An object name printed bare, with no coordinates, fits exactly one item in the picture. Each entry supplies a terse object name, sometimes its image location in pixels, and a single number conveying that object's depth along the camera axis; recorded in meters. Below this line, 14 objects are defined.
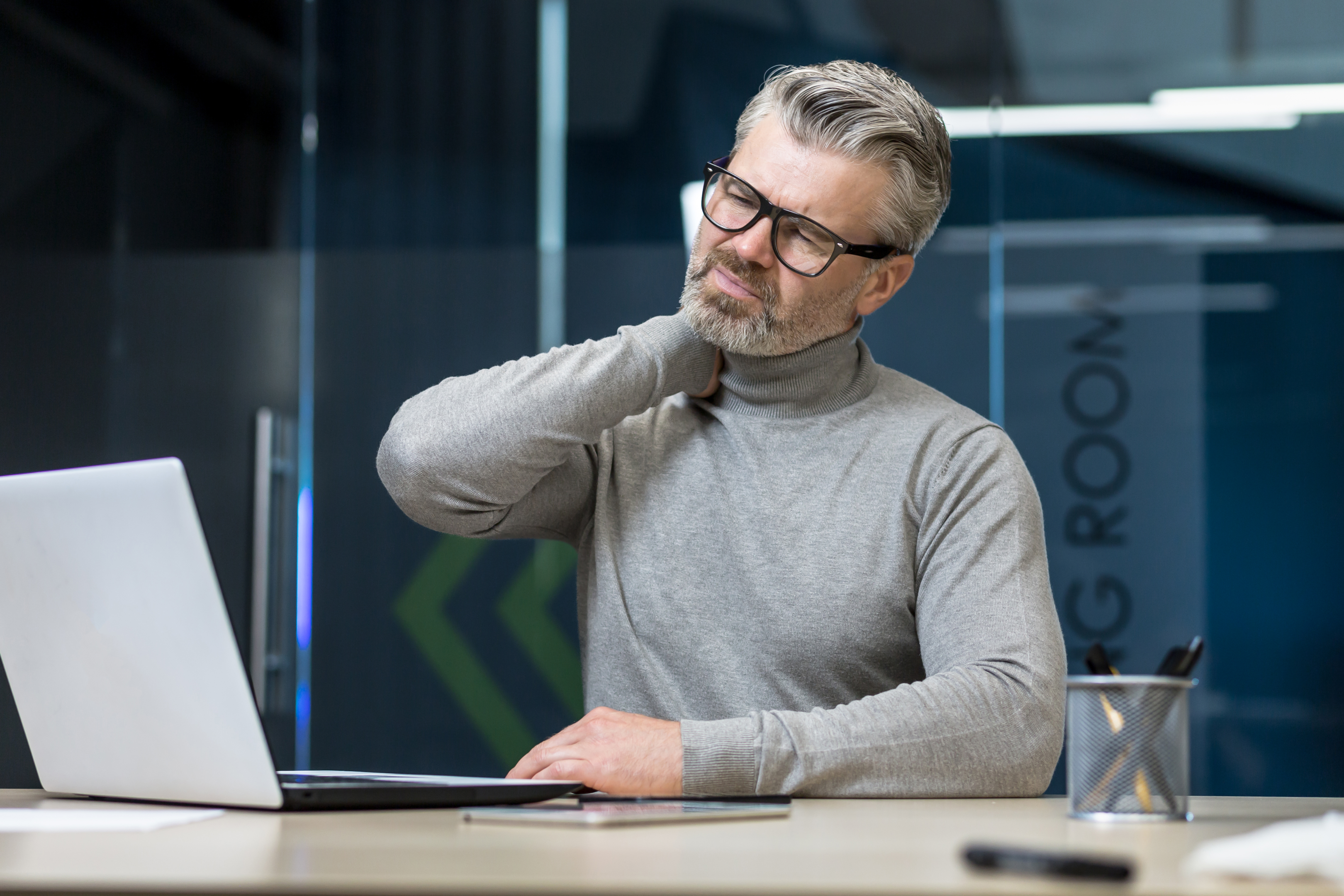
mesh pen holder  2.09
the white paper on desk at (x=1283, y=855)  1.82
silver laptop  2.02
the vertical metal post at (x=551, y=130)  5.10
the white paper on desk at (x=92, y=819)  2.04
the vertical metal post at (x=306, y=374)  5.04
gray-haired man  2.59
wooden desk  1.82
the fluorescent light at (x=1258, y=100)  4.72
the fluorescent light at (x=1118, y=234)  4.74
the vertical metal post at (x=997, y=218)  4.78
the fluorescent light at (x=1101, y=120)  4.78
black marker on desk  1.80
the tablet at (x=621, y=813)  2.01
